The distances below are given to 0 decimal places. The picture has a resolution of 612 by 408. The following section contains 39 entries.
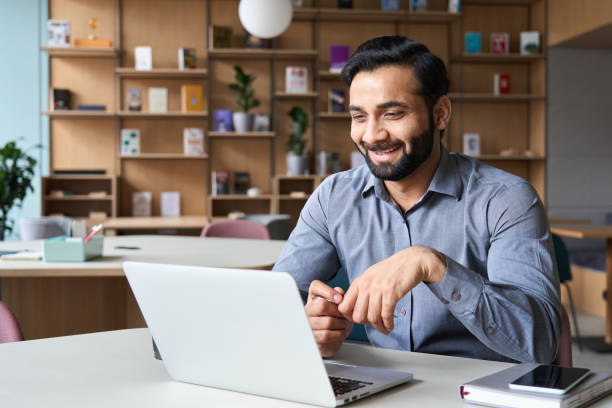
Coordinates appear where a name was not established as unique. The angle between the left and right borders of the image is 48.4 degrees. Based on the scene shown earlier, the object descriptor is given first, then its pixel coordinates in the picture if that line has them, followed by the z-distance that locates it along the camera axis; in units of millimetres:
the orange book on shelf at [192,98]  6234
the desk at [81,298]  3031
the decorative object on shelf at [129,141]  6312
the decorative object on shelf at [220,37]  6207
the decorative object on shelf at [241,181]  6452
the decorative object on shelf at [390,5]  6391
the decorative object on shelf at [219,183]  6297
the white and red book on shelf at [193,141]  6281
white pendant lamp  4578
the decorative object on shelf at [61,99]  6109
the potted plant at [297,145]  6177
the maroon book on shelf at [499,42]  6602
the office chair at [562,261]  4285
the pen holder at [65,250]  2771
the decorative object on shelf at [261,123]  6320
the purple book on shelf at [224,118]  6285
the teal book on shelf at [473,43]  6516
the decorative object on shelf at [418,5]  6414
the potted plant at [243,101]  6133
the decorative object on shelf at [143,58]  6141
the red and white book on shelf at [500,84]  6629
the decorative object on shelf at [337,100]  6414
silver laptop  958
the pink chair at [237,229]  4129
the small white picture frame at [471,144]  6637
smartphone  978
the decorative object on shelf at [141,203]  6379
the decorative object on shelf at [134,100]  6281
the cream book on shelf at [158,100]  6281
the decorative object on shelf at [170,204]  6422
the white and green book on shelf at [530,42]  6500
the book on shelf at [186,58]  6137
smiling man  1294
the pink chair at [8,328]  1582
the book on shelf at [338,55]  6352
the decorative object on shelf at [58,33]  5996
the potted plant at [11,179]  5590
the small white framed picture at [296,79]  6344
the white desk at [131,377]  1055
